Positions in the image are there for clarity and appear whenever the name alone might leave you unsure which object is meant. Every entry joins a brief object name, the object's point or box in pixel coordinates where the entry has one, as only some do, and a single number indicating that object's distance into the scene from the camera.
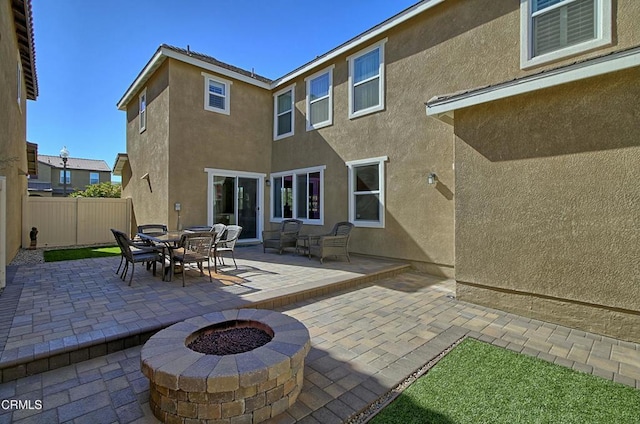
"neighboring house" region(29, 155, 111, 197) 30.56
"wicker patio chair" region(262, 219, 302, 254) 9.59
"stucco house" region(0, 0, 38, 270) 6.34
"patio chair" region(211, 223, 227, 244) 7.10
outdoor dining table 6.22
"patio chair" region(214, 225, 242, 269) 7.46
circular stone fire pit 2.26
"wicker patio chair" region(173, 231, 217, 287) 5.96
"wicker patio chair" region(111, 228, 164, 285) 5.92
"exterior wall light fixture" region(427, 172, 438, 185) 7.46
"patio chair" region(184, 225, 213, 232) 9.36
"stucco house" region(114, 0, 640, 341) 4.29
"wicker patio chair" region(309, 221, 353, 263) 8.20
